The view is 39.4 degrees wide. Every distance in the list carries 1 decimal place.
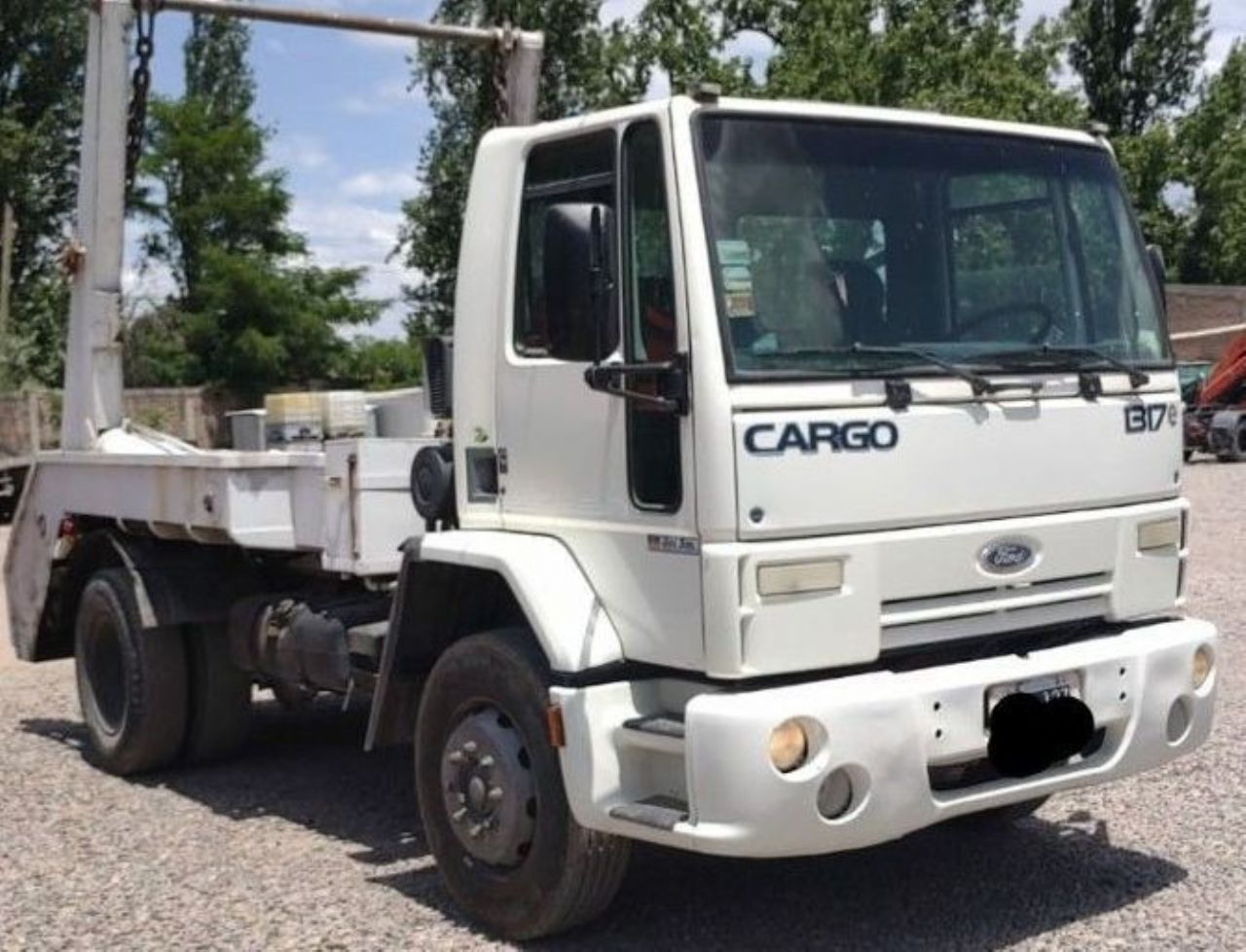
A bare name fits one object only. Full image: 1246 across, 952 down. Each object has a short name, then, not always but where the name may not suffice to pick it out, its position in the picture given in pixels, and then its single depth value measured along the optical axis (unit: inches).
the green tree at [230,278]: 1459.2
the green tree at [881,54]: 1478.8
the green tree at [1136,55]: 2122.3
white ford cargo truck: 196.2
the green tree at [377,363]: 1210.9
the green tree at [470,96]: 1444.4
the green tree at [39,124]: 1605.6
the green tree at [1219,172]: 1925.4
